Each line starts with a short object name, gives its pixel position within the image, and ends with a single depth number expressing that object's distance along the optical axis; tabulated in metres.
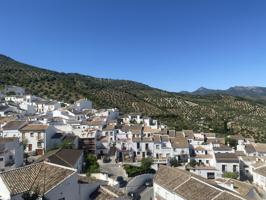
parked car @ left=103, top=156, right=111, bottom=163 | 33.46
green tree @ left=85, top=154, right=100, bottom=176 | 26.90
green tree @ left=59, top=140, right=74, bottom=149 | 30.41
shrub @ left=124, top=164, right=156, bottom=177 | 29.39
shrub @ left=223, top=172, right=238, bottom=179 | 32.18
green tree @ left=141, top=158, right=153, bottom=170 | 31.31
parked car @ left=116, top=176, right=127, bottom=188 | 24.67
